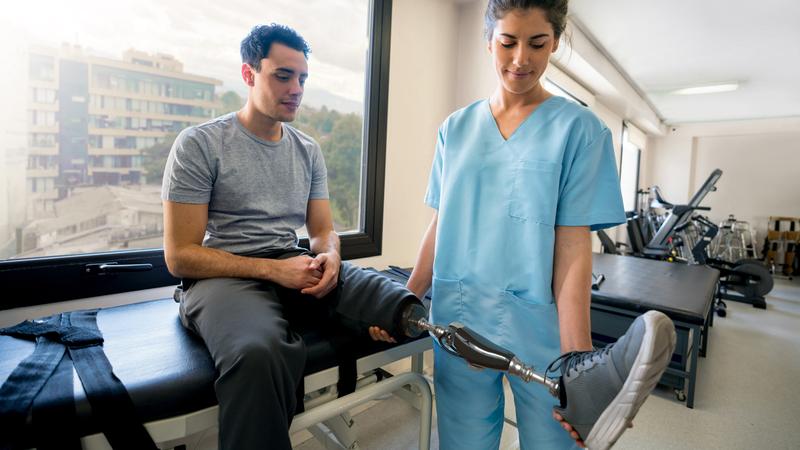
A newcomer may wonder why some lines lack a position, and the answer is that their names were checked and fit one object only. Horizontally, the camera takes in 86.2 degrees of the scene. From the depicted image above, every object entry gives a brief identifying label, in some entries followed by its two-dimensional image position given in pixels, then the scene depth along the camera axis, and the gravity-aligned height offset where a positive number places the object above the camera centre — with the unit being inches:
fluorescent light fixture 199.3 +64.1
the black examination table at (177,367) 31.9 -14.1
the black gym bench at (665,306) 84.7 -17.3
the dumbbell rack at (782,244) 259.3 -11.7
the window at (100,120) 50.8 +9.8
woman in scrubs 36.7 -0.9
